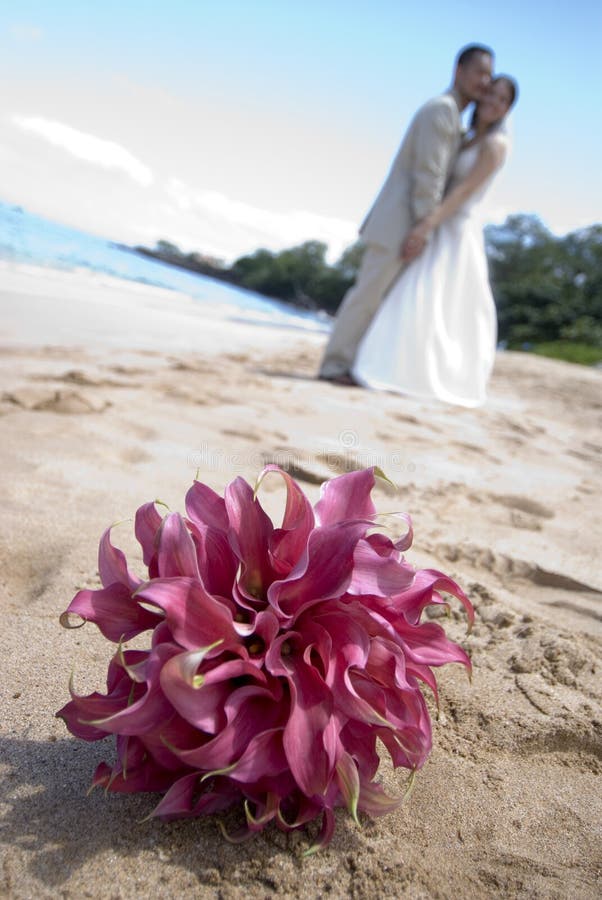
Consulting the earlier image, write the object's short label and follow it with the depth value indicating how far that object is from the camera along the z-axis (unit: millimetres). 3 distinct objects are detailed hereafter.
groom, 5254
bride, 5531
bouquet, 805
